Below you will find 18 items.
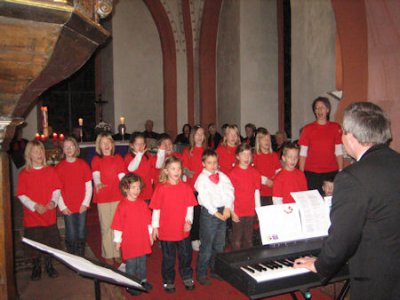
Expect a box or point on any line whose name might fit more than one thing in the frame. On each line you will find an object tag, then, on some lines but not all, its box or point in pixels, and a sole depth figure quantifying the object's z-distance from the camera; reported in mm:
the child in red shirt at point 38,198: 3953
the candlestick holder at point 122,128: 8672
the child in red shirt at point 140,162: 4734
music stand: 1655
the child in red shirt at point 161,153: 4883
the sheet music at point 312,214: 2785
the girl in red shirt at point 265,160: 5008
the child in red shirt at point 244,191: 4242
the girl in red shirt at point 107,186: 4473
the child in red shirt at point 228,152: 5102
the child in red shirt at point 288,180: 4160
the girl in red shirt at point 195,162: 4973
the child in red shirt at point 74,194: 4293
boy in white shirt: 3938
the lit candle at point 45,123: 7451
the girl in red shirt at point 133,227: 3578
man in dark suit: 1740
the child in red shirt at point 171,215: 3725
